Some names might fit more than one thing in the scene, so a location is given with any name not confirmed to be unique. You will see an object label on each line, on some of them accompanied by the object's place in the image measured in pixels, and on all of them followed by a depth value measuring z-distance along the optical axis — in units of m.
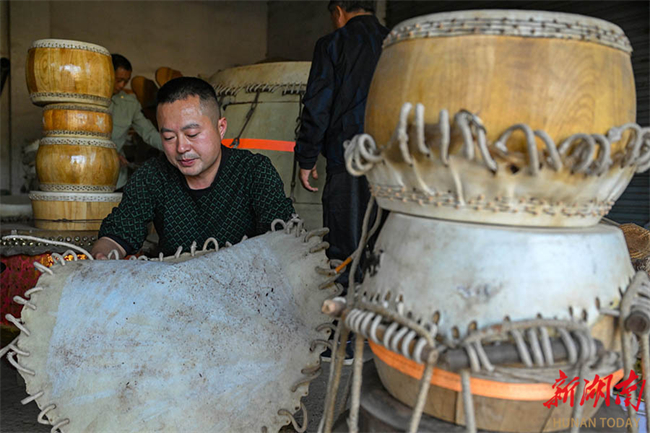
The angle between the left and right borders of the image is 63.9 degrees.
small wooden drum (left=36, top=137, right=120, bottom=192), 2.23
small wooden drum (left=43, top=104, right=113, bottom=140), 2.24
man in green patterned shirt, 1.80
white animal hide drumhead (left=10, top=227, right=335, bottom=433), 1.18
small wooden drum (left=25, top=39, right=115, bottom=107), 2.16
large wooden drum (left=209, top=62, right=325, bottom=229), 3.39
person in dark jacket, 2.52
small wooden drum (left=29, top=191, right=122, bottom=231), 2.25
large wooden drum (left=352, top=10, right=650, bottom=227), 0.76
